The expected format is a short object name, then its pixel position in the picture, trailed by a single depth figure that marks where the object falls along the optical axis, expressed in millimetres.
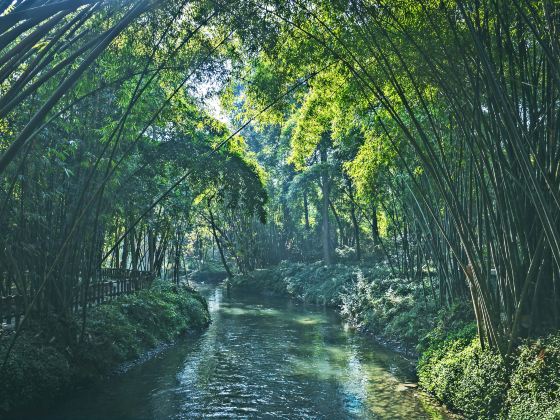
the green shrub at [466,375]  5012
